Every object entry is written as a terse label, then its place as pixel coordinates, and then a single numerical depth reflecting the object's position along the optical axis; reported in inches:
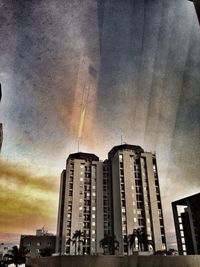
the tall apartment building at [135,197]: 2896.2
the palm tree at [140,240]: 2566.4
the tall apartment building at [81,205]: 3068.4
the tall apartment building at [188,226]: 2549.2
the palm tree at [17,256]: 1933.6
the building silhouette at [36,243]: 3595.2
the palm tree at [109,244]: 2750.0
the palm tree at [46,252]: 2583.4
